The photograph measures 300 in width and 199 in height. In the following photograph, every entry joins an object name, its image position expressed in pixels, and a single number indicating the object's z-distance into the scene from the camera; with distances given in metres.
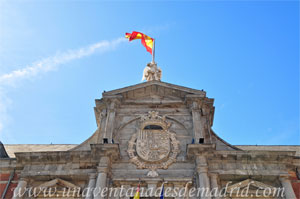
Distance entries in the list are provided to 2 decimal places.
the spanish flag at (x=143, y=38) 22.95
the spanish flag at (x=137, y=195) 12.72
